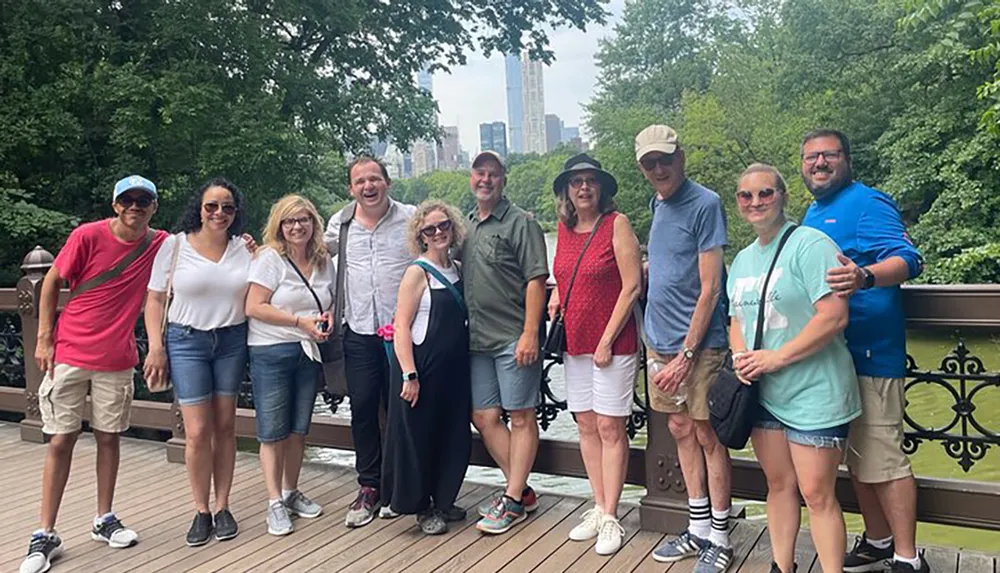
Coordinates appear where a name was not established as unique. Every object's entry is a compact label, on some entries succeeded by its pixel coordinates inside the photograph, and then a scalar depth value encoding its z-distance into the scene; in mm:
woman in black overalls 3293
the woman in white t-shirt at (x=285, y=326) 3418
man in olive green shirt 3271
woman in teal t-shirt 2369
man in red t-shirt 3275
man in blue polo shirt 2551
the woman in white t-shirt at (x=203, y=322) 3316
